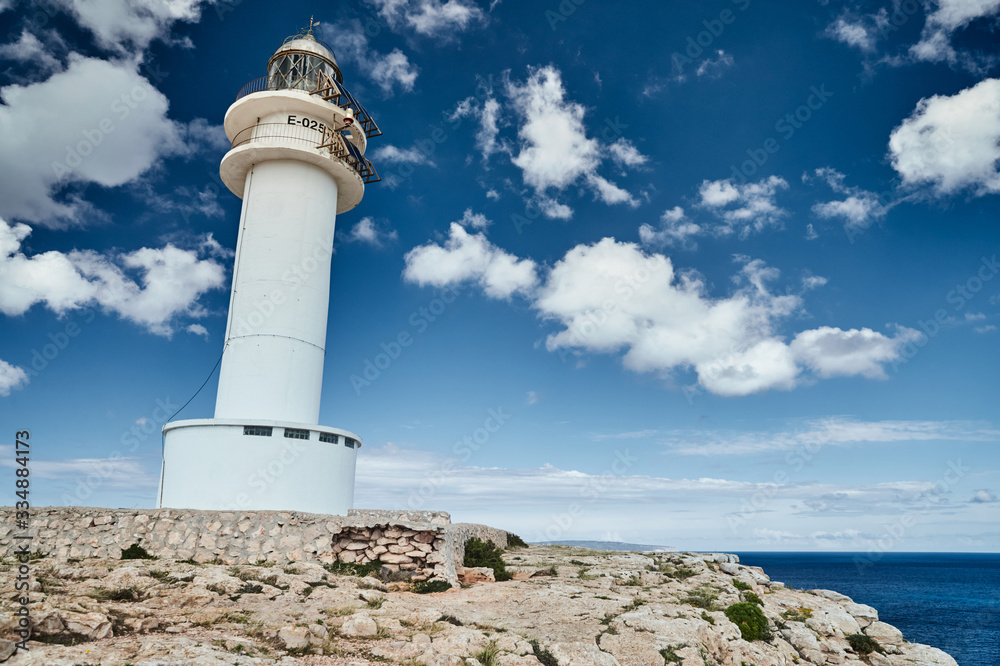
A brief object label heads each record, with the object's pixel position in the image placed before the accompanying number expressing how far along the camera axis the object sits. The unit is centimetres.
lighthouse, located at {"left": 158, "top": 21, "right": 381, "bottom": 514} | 1750
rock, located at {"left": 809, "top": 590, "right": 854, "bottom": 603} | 2310
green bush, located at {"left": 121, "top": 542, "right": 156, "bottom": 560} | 1404
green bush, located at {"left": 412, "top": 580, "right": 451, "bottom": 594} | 1338
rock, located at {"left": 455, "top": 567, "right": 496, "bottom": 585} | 1497
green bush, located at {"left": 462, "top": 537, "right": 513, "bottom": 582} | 1586
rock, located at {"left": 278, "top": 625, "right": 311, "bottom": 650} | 850
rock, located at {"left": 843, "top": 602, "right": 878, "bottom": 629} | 2003
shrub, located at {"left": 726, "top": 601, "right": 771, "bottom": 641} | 1215
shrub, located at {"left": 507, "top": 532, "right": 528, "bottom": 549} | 2470
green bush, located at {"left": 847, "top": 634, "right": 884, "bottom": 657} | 1608
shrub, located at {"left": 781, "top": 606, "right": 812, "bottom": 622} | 1553
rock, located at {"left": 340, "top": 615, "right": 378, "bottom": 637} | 949
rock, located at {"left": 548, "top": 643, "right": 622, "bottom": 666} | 869
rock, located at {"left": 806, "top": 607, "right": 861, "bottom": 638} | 1592
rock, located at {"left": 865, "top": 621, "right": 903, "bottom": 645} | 1859
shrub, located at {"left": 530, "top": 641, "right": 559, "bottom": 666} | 864
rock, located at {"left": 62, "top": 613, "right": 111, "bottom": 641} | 793
